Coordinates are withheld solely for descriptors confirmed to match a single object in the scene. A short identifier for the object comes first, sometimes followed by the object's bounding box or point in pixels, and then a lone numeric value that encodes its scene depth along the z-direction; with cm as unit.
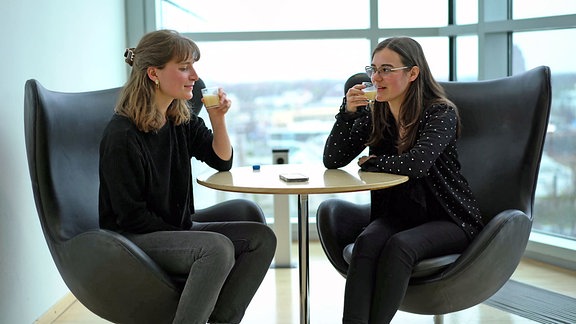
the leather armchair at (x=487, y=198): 237
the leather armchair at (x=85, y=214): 221
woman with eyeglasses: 234
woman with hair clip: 226
